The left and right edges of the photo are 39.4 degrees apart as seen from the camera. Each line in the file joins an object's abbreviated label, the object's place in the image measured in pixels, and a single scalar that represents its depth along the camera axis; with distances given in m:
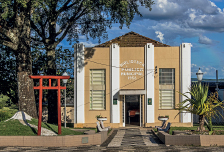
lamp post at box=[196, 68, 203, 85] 18.44
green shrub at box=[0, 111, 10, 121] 22.29
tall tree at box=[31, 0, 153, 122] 22.58
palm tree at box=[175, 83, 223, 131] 15.05
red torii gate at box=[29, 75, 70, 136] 14.91
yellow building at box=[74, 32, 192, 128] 24.00
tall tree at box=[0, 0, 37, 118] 19.84
